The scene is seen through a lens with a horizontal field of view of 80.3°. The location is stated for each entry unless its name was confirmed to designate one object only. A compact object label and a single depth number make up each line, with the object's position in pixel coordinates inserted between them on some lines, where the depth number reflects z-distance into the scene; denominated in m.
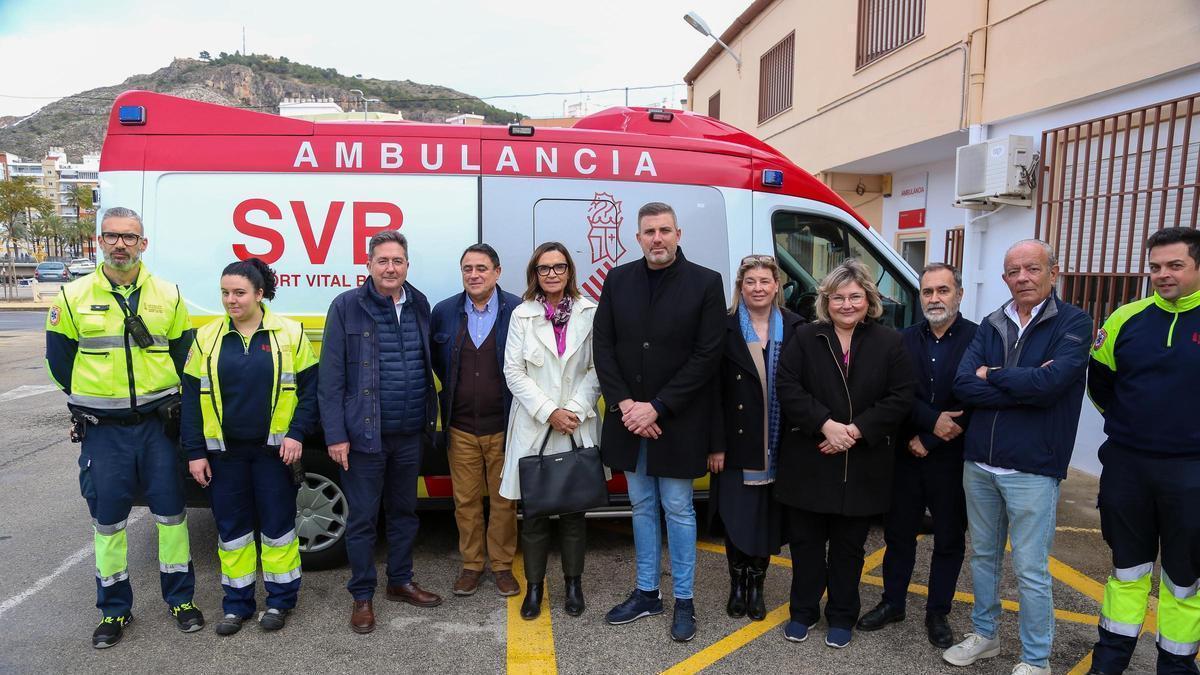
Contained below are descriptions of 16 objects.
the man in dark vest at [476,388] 3.36
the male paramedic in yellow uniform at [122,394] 2.95
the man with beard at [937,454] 2.97
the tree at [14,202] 25.84
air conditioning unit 6.19
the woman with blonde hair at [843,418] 2.89
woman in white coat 3.18
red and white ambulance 3.52
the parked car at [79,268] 39.75
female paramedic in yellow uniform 3.00
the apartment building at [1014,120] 5.06
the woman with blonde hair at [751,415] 3.09
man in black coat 3.01
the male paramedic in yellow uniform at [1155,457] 2.56
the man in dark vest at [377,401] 3.12
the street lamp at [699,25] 14.48
